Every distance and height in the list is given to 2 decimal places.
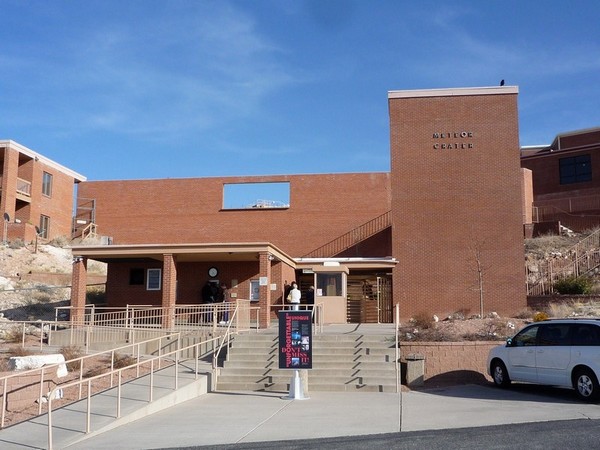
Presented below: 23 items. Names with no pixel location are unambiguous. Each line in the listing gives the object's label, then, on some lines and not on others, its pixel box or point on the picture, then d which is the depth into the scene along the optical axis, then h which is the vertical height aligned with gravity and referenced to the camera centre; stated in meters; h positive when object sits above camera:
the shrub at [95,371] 16.56 -1.63
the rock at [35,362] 15.94 -1.37
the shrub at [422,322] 21.78 -0.53
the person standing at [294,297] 24.33 +0.36
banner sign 15.09 -0.77
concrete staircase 16.88 -1.58
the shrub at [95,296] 33.51 +0.57
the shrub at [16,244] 40.61 +3.91
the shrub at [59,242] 45.20 +4.46
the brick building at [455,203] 29.64 +4.72
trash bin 17.41 -1.67
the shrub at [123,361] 17.61 -1.46
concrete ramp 10.09 -1.91
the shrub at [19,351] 19.23 -1.31
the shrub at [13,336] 22.83 -1.02
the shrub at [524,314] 26.00 -0.30
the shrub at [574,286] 27.74 +0.87
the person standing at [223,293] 28.95 +0.60
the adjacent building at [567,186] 44.22 +8.95
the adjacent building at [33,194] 42.09 +7.62
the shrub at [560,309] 25.19 -0.10
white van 13.27 -1.09
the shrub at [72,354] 17.40 -1.32
